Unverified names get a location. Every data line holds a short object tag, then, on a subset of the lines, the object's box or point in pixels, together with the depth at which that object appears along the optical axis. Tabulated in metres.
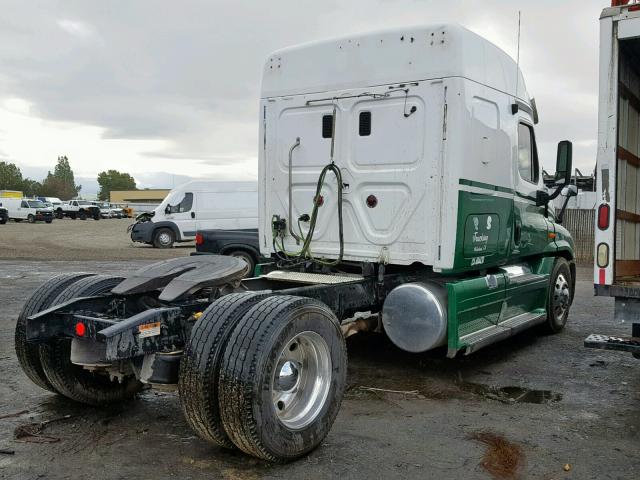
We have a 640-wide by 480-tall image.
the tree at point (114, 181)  160.12
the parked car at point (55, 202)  58.66
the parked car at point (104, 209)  61.08
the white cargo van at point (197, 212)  21.25
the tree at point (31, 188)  112.99
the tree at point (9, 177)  107.23
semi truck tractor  4.00
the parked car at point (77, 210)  57.22
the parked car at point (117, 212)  63.50
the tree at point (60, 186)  117.12
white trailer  4.98
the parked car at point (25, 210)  44.97
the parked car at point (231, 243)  13.08
